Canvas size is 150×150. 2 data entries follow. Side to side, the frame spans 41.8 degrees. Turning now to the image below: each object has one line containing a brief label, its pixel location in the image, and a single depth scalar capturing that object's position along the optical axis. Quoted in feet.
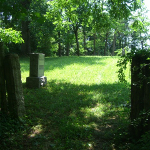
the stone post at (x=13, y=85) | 16.65
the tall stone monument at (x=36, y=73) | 30.09
